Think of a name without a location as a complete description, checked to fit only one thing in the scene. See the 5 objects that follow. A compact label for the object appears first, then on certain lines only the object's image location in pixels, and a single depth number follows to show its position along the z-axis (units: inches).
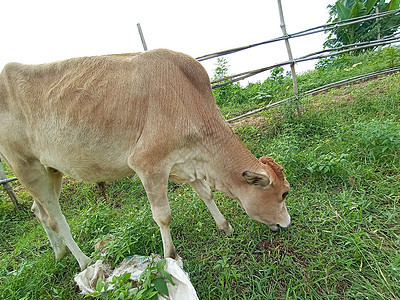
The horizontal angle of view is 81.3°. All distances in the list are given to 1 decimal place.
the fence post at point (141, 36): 195.2
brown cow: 85.0
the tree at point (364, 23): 398.6
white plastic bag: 71.3
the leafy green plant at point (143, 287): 65.6
